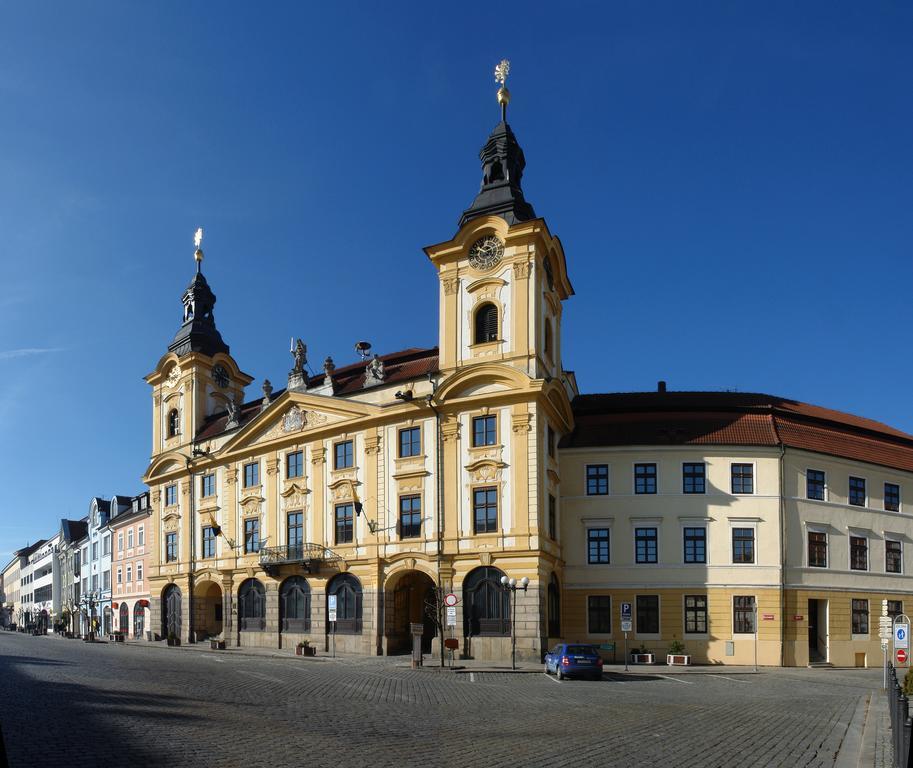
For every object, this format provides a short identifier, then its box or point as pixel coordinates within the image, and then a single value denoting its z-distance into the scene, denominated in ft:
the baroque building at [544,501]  140.26
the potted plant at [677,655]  134.82
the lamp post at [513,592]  124.19
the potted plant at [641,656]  136.66
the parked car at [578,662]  103.04
